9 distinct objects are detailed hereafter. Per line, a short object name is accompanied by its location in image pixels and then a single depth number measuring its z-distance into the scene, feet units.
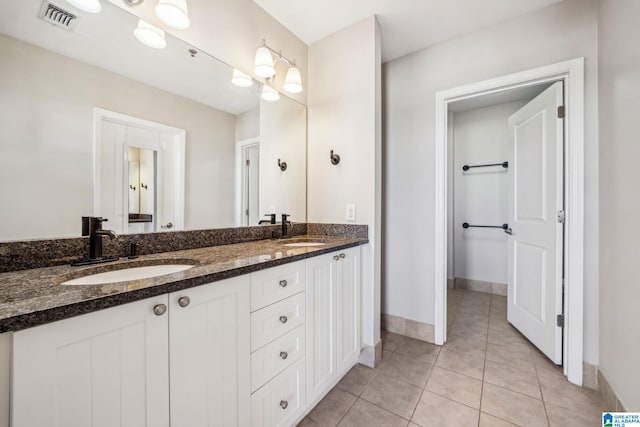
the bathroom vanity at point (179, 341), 1.85
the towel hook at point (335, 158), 6.52
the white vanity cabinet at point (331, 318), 4.34
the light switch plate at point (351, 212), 6.30
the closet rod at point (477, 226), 10.74
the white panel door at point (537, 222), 5.73
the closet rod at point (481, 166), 10.44
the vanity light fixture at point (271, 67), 5.55
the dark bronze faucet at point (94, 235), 3.34
